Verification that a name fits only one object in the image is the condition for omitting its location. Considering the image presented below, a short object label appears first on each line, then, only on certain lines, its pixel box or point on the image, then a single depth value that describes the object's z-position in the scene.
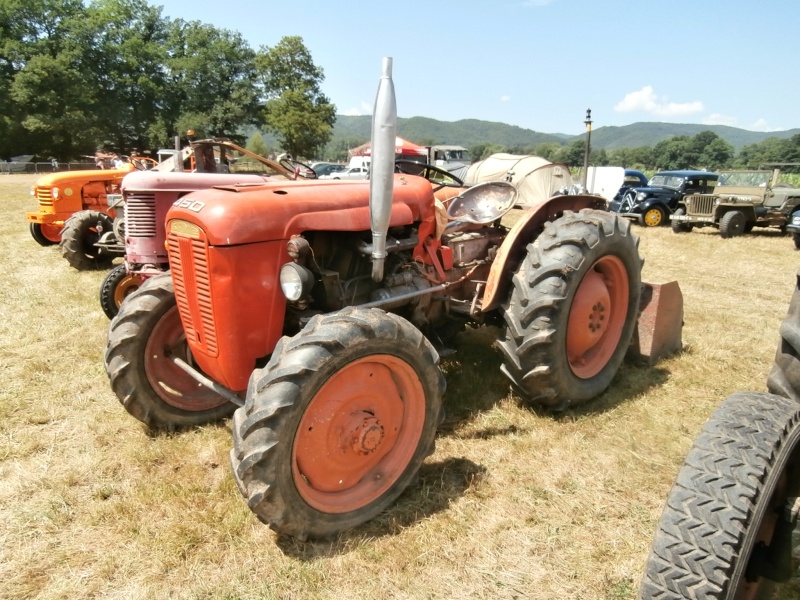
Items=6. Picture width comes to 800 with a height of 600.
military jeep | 11.91
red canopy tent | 29.35
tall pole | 5.25
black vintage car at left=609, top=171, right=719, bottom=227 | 13.84
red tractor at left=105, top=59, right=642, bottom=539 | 2.13
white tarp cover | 5.19
